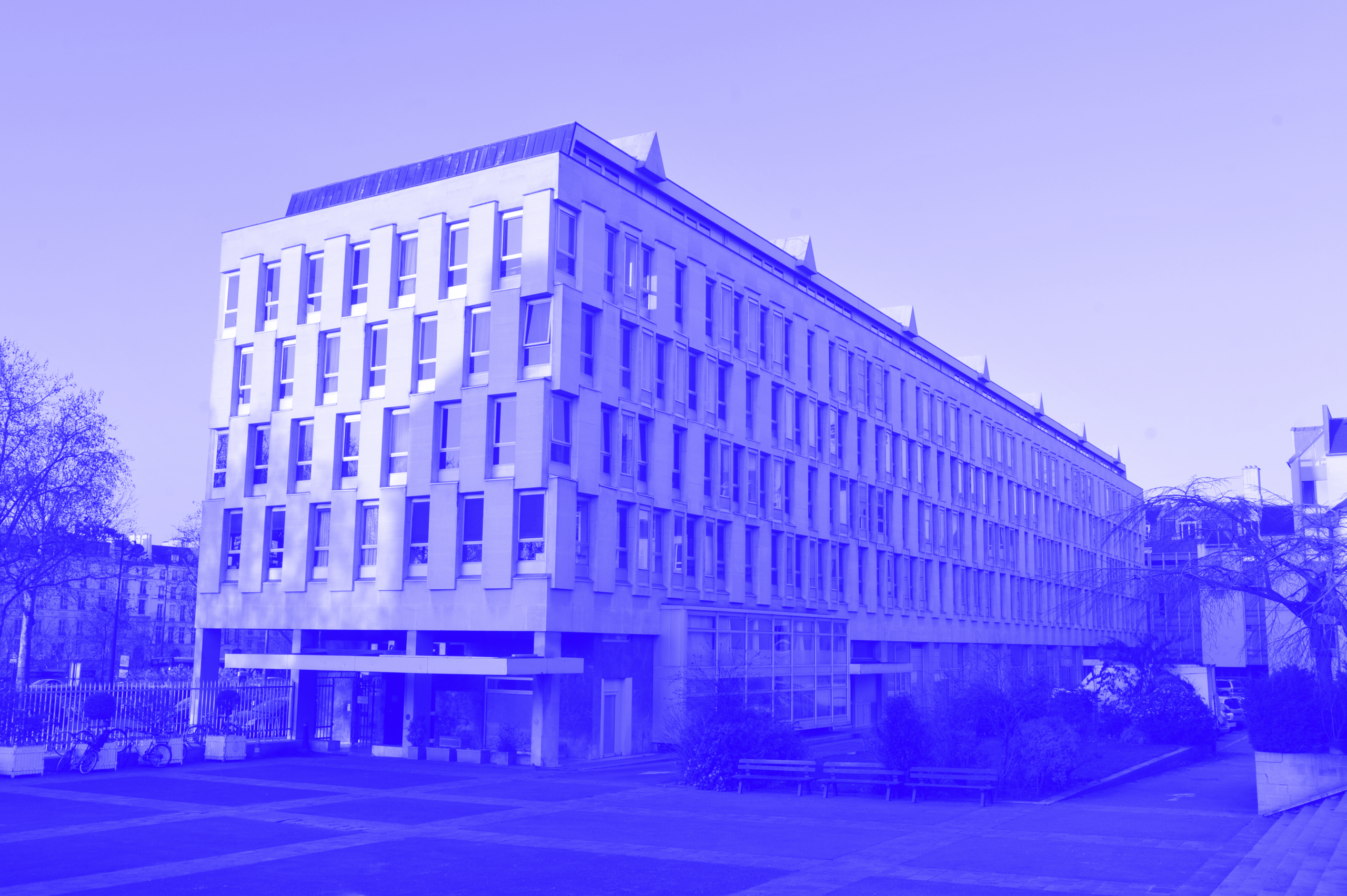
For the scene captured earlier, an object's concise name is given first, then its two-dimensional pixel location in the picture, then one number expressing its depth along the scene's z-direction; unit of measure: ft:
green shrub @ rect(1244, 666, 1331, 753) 70.69
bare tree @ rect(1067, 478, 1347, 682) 70.79
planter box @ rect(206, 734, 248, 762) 106.63
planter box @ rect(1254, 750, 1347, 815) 69.87
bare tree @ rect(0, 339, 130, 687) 140.67
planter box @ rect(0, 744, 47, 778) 90.48
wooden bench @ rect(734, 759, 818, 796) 83.61
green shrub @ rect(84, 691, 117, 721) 102.94
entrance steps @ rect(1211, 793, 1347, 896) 46.57
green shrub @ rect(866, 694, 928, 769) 82.17
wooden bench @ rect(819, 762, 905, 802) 80.53
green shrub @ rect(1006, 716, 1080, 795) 80.48
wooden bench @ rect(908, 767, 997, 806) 77.41
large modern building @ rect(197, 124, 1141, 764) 111.75
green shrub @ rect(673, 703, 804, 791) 85.76
